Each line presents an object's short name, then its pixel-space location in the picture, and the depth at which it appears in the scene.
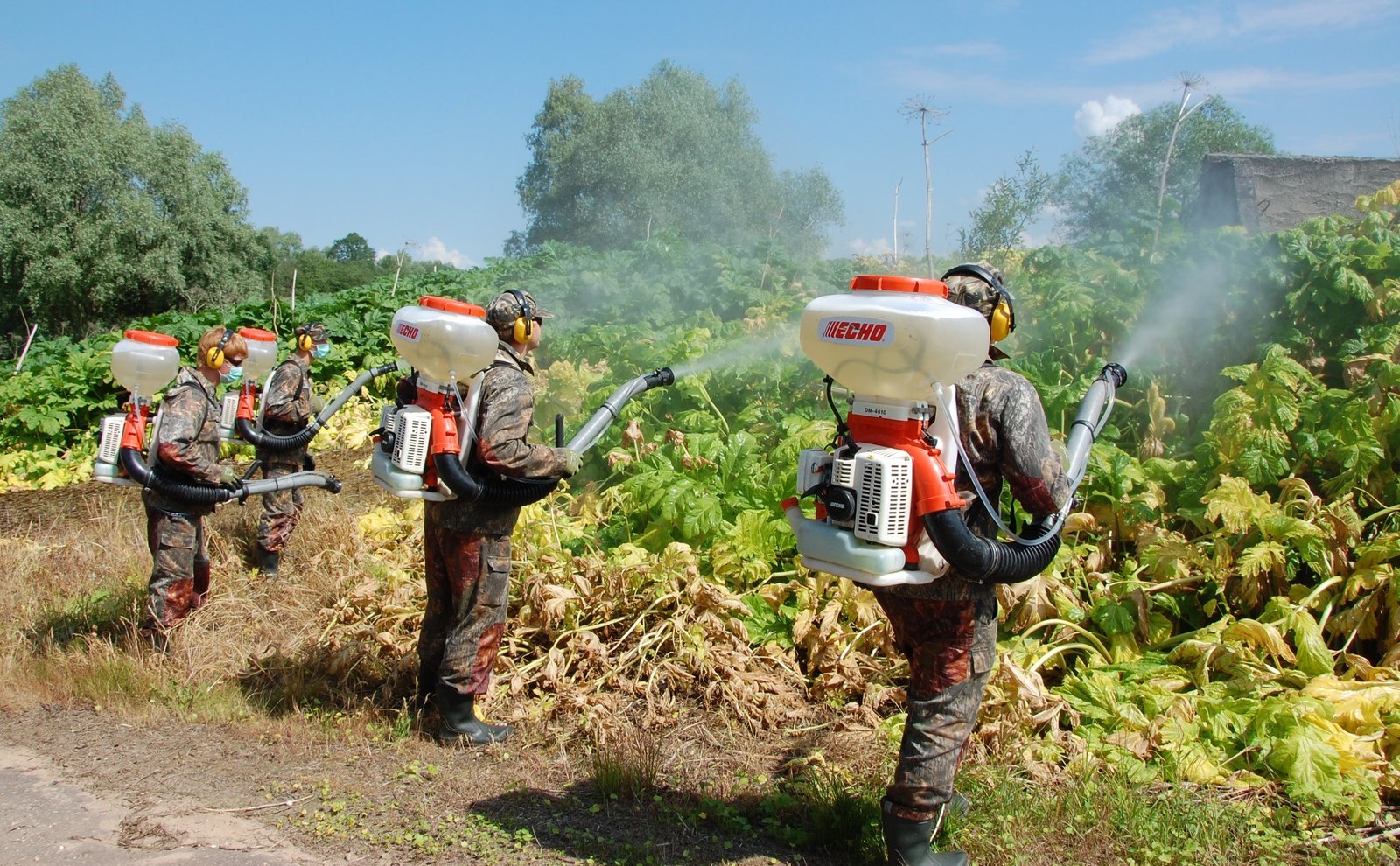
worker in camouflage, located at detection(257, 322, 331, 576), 8.11
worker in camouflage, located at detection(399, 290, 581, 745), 4.59
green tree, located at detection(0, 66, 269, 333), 31.66
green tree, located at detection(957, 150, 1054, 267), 14.30
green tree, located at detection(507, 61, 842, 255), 28.83
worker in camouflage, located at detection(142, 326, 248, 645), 5.95
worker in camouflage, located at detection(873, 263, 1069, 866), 3.36
